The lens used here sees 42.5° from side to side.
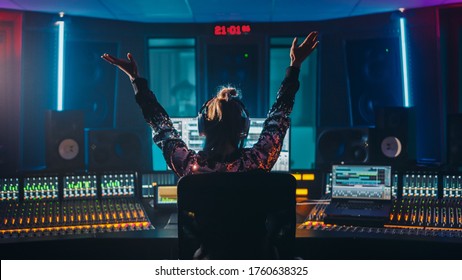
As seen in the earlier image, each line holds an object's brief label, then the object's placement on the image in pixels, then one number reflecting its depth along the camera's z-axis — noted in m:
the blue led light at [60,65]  4.41
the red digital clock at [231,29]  4.78
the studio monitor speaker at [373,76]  4.36
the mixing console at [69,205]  2.81
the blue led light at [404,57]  4.36
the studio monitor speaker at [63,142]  3.53
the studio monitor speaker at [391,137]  3.50
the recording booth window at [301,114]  7.83
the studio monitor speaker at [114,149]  3.62
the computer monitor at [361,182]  3.12
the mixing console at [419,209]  2.75
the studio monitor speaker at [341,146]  3.61
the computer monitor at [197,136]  3.39
